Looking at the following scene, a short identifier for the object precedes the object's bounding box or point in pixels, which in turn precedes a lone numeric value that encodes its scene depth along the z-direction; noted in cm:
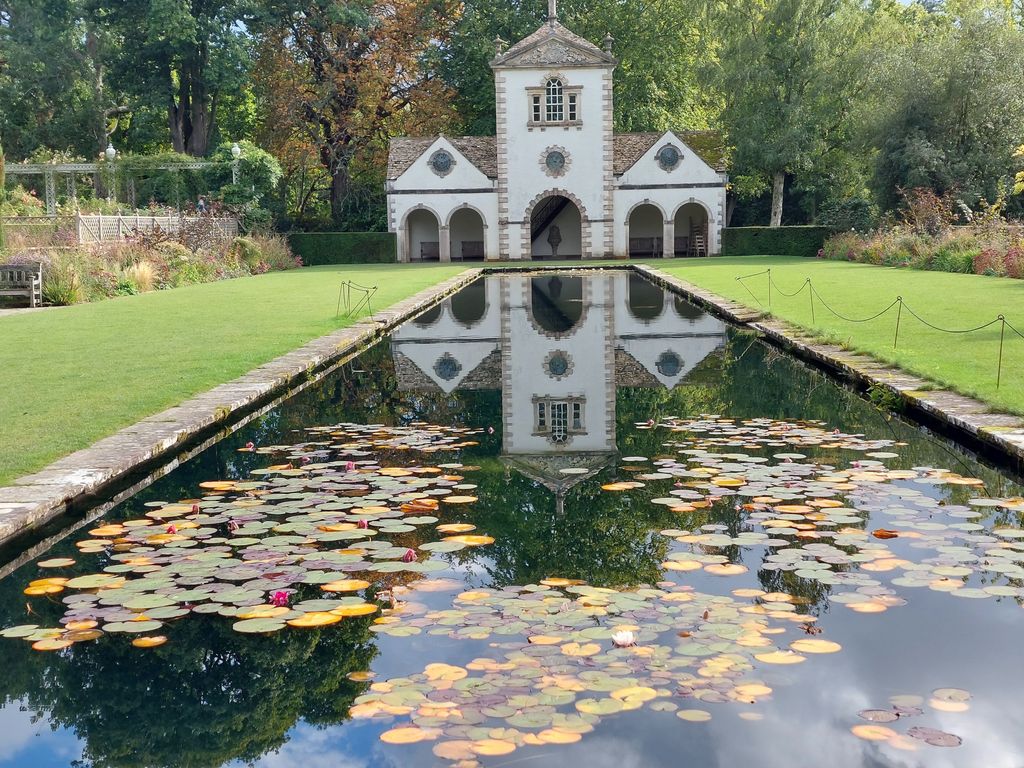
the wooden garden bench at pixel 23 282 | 2233
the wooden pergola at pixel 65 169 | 3884
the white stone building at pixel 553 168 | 4212
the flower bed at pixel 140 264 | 2328
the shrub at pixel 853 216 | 4047
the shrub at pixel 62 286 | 2292
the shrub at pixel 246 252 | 3484
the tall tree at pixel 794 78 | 4581
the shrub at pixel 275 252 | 3809
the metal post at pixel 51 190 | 3869
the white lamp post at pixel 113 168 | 3834
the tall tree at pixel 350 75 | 4576
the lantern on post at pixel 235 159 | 3860
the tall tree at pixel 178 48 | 4294
